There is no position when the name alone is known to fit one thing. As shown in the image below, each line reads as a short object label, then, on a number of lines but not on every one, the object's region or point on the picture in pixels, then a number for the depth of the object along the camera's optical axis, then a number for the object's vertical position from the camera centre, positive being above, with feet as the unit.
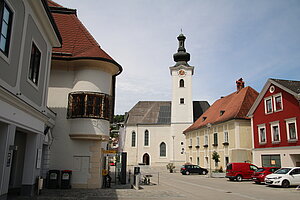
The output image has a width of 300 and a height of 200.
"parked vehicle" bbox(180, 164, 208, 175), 117.60 -5.62
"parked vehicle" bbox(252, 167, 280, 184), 71.31 -3.83
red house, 80.02 +10.61
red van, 82.07 -3.90
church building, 184.96 +20.01
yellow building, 109.09 +10.88
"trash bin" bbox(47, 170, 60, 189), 52.31 -4.70
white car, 63.67 -4.36
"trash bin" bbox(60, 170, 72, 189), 52.13 -4.64
